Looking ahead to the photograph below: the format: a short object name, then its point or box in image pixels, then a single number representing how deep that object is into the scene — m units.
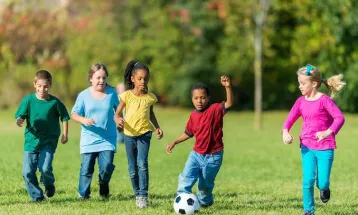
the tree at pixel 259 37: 33.31
